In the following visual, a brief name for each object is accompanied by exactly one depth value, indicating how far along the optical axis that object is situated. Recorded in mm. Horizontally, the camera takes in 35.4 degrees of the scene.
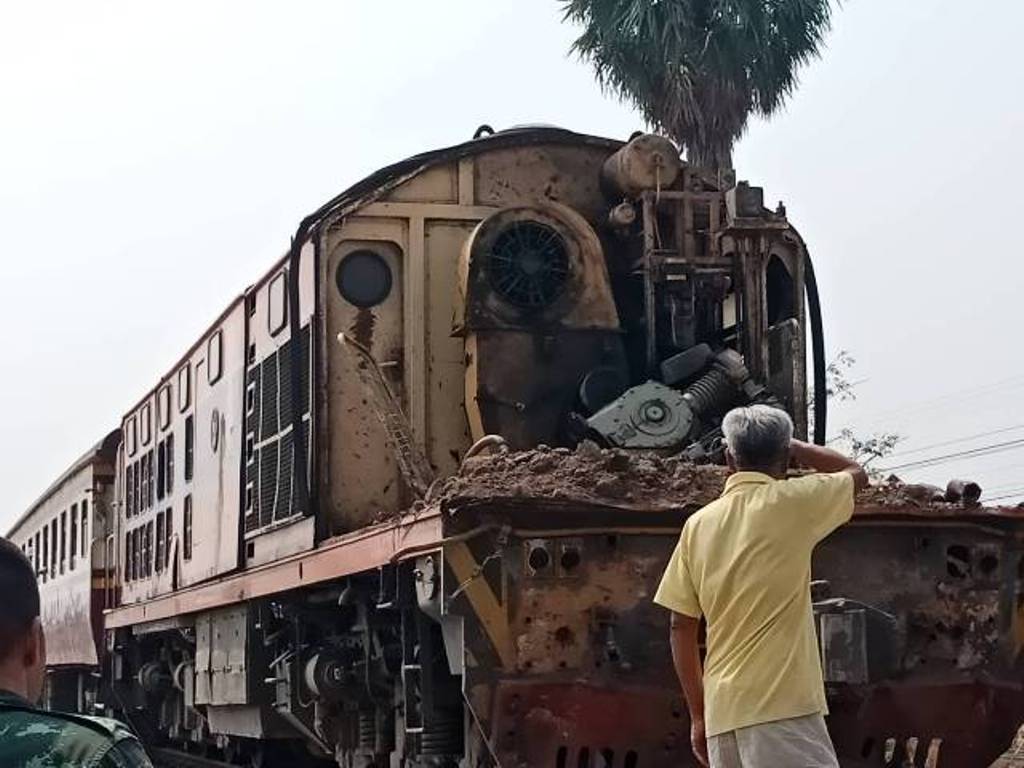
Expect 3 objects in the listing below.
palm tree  21734
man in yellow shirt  4535
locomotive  5805
